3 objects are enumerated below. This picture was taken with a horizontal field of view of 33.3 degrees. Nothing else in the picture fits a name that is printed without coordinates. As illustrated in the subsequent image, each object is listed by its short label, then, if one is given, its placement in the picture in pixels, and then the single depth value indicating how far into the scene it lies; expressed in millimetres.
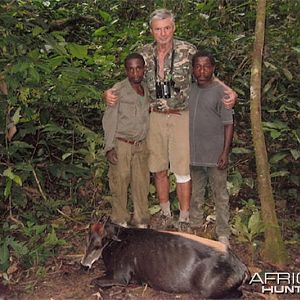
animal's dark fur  3980
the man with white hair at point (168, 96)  4656
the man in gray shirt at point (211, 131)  4621
